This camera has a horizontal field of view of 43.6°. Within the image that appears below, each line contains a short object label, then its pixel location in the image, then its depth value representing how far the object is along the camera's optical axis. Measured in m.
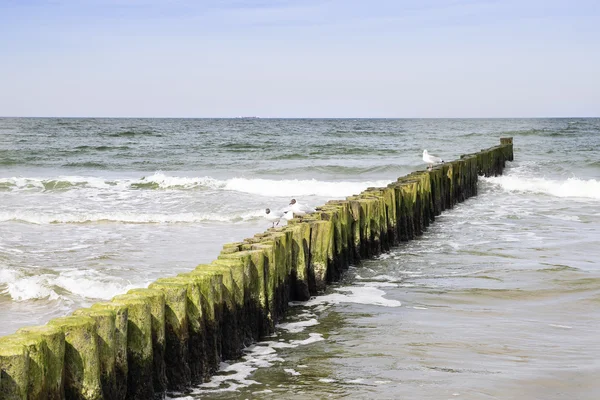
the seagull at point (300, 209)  9.19
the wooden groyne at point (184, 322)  3.78
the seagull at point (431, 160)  15.83
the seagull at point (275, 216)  9.92
